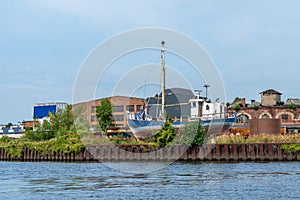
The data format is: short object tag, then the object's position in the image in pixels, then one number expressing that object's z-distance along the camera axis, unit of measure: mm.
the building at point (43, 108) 150750
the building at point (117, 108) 119156
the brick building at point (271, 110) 109500
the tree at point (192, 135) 68000
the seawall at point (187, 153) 63406
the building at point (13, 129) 165862
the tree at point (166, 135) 69856
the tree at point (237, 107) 114800
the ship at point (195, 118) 81188
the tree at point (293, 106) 109812
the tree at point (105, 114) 122500
